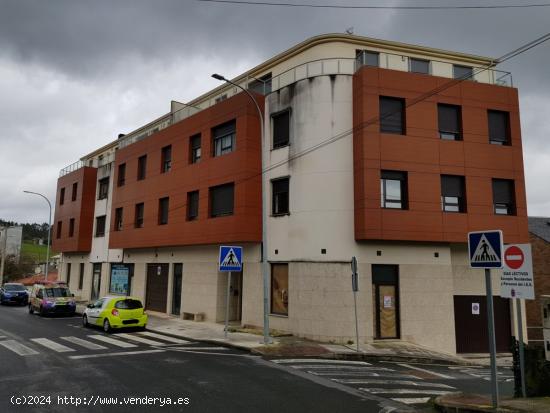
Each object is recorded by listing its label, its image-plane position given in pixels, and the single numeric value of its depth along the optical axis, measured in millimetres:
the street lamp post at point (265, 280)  15141
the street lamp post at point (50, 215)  34844
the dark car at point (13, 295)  35344
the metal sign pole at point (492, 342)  6954
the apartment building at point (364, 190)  17156
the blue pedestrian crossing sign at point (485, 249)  7125
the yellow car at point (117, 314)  18234
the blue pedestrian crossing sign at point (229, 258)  16047
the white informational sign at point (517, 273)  7727
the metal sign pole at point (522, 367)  7836
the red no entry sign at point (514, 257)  7914
